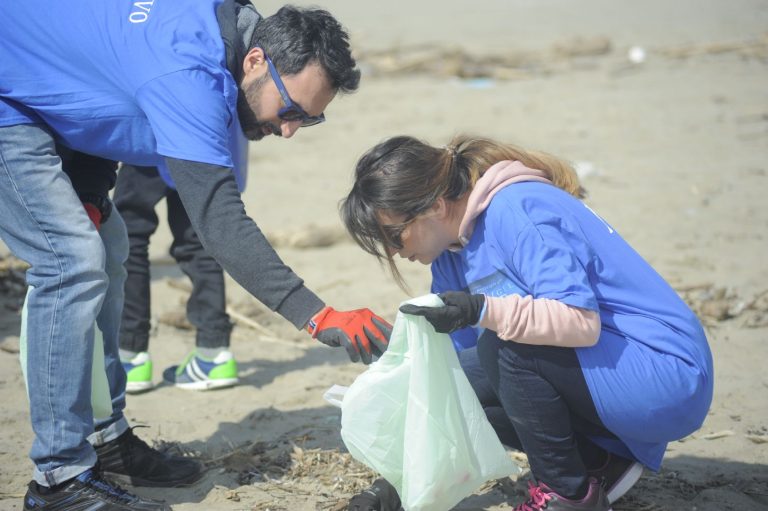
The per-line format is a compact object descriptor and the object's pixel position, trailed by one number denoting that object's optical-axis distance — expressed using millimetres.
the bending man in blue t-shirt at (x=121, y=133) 4836
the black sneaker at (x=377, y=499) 5523
